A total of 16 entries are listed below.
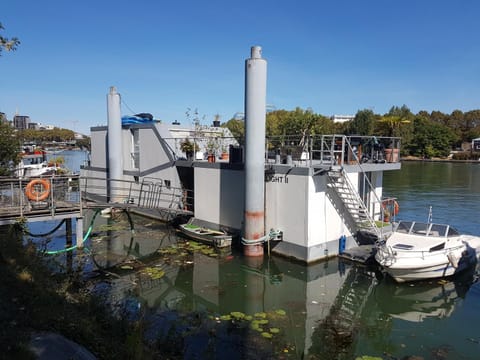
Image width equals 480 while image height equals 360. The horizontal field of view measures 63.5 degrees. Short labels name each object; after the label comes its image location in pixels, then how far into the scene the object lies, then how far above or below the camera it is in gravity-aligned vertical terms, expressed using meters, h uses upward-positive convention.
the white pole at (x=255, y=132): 13.93 +0.80
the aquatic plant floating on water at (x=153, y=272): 12.95 -4.07
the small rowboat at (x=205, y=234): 15.73 -3.45
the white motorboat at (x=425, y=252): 11.96 -3.07
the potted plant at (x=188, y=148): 21.34 +0.30
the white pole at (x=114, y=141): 22.50 +0.69
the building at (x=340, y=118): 191.20 +18.50
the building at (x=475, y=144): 95.06 +3.02
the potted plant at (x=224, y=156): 21.10 -0.12
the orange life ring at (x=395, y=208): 16.57 -2.27
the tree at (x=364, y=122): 74.56 +6.36
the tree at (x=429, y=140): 89.31 +3.71
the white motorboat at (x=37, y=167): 33.00 -1.40
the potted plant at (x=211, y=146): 23.09 +0.46
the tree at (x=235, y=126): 40.70 +3.24
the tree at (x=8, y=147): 23.64 +0.30
